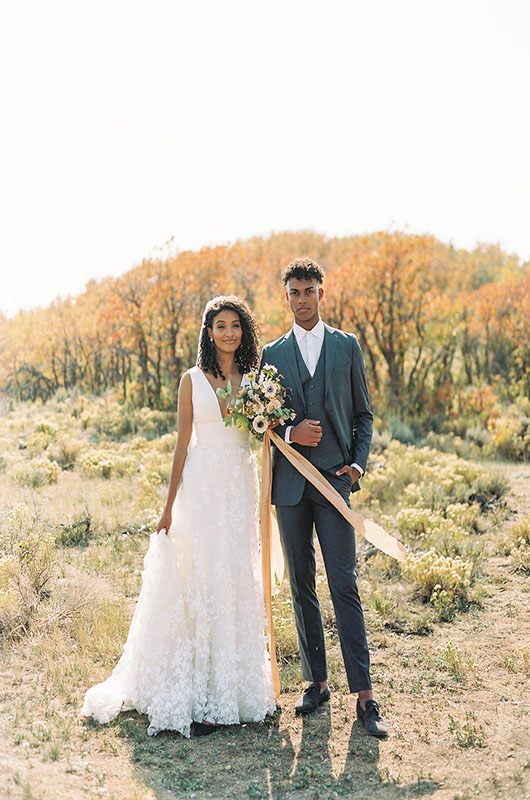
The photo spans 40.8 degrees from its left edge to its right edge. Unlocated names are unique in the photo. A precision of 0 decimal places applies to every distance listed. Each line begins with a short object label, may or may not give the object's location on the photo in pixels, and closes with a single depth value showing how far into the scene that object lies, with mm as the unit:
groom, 3877
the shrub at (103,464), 9883
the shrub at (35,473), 8977
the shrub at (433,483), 8609
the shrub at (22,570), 4895
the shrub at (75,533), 6848
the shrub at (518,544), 6448
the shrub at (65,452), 10641
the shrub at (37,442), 11039
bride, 3861
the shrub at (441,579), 5723
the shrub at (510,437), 12133
